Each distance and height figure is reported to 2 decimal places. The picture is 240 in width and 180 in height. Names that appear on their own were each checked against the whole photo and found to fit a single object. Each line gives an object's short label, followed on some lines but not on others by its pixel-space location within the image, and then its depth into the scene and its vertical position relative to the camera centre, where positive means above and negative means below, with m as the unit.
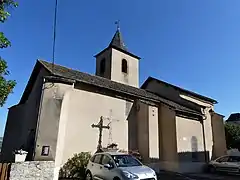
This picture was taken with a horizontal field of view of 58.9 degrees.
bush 12.05 -1.22
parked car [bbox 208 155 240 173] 15.73 -1.15
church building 12.56 +1.65
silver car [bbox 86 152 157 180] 8.19 -0.89
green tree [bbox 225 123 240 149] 29.73 +1.75
